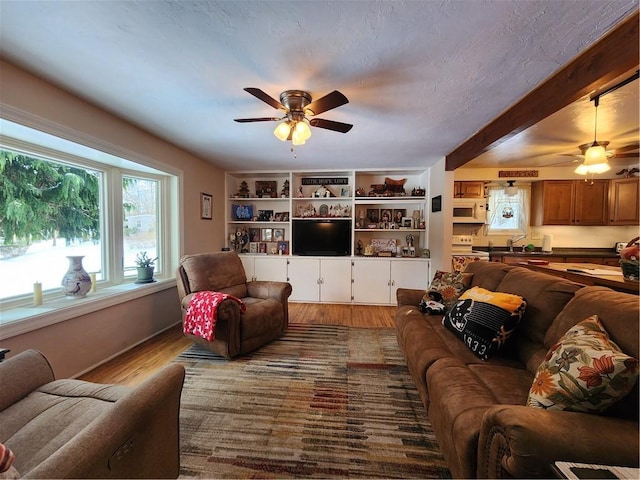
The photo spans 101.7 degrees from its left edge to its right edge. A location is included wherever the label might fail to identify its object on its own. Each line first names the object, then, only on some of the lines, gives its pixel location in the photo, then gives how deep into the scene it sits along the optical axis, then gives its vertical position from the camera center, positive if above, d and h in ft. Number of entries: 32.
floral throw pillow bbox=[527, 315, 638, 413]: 2.92 -1.67
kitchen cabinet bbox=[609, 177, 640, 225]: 13.70 +1.81
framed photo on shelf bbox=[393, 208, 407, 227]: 15.02 +1.10
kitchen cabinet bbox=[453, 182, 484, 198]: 15.01 +2.58
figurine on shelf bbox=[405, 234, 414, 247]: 14.88 -0.40
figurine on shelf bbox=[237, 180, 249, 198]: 15.51 +2.44
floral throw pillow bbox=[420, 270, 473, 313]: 8.00 -1.71
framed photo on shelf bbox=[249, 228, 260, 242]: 16.05 -0.14
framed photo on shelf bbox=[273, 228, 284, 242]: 15.79 -0.12
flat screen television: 14.42 -0.27
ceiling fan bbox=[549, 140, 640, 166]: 10.26 +3.61
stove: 13.67 -1.04
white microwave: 14.43 +1.33
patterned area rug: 4.43 -3.92
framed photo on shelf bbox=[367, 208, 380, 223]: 15.17 +1.04
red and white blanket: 7.30 -2.37
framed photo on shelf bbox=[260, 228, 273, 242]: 15.88 -0.19
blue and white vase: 7.41 -1.42
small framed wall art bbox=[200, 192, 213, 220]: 12.83 +1.28
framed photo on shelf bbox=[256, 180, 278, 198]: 15.40 +2.61
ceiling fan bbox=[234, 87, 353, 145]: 5.94 +2.86
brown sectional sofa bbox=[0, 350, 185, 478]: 2.46 -2.45
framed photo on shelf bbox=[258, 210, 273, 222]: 15.40 +0.94
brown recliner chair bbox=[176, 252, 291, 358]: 7.69 -2.42
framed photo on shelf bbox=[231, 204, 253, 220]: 15.55 +1.18
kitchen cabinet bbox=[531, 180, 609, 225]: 14.43 +1.82
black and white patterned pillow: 5.23 -1.83
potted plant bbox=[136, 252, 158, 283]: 9.58 -1.39
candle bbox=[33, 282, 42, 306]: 6.71 -1.65
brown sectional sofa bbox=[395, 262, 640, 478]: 2.61 -2.20
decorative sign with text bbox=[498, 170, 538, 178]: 14.79 +3.48
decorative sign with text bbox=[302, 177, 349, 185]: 15.05 +3.00
